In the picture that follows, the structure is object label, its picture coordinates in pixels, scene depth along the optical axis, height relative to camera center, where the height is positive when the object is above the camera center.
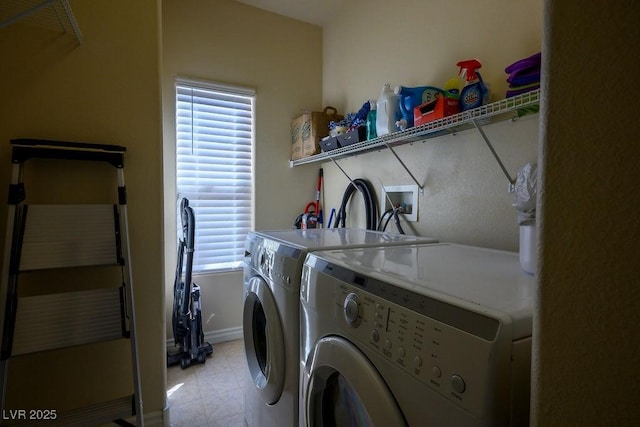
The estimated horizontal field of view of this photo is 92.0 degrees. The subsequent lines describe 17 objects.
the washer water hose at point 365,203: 2.11 +0.01
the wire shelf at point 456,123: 1.06 +0.36
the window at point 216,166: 2.47 +0.32
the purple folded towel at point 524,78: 1.06 +0.45
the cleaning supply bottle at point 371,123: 1.84 +0.49
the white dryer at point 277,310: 1.12 -0.43
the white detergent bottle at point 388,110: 1.65 +0.51
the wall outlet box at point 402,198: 1.83 +0.04
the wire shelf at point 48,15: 1.29 +0.82
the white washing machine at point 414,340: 0.48 -0.26
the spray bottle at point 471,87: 1.28 +0.50
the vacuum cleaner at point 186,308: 2.23 -0.78
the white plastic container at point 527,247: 0.85 -0.12
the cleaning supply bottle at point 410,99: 1.53 +0.53
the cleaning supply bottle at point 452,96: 1.36 +0.49
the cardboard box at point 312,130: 2.43 +0.60
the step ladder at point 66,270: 1.28 -0.30
